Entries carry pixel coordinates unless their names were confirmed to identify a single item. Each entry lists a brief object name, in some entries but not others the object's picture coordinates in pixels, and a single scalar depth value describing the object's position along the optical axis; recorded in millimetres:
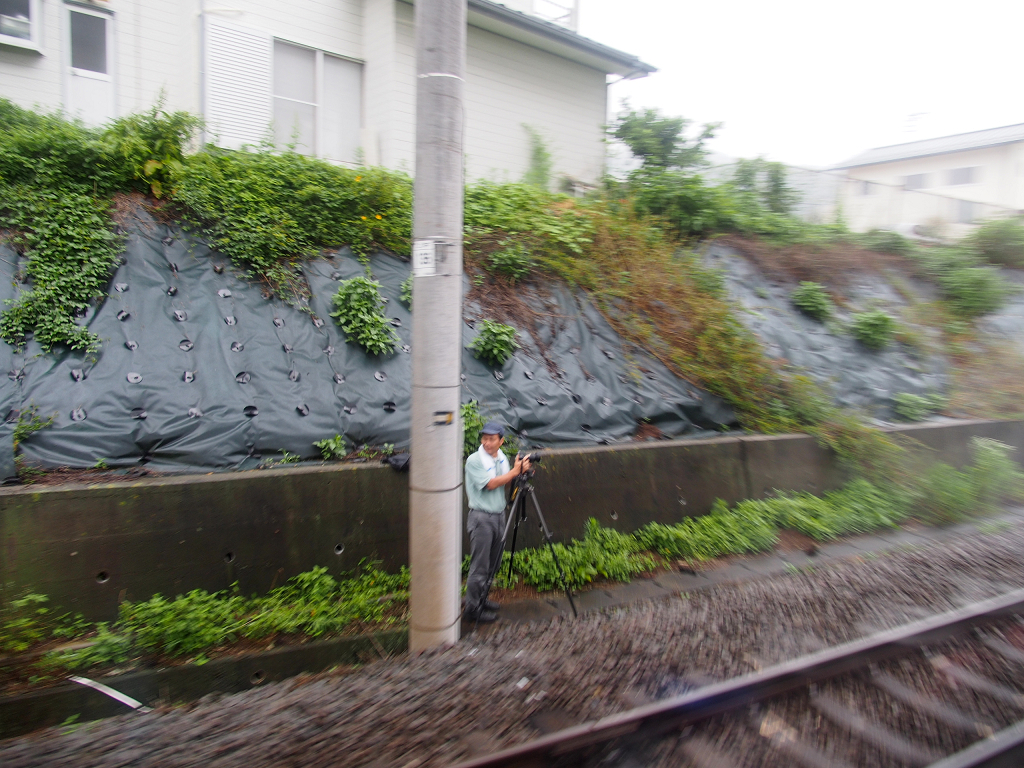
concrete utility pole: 4375
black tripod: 5676
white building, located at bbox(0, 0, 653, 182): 10000
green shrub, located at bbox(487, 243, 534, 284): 8992
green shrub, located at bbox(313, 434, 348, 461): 6156
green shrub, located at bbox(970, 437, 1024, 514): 9164
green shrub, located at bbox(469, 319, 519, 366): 7727
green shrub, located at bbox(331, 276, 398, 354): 7148
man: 5574
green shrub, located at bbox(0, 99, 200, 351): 5941
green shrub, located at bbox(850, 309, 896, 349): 11344
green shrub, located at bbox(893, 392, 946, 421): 10172
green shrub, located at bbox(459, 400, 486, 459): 6824
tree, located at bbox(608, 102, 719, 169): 13062
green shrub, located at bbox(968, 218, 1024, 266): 15570
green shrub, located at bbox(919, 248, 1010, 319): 13453
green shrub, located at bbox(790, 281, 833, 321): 11531
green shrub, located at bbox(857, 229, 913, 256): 14750
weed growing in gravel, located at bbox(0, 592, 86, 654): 4527
